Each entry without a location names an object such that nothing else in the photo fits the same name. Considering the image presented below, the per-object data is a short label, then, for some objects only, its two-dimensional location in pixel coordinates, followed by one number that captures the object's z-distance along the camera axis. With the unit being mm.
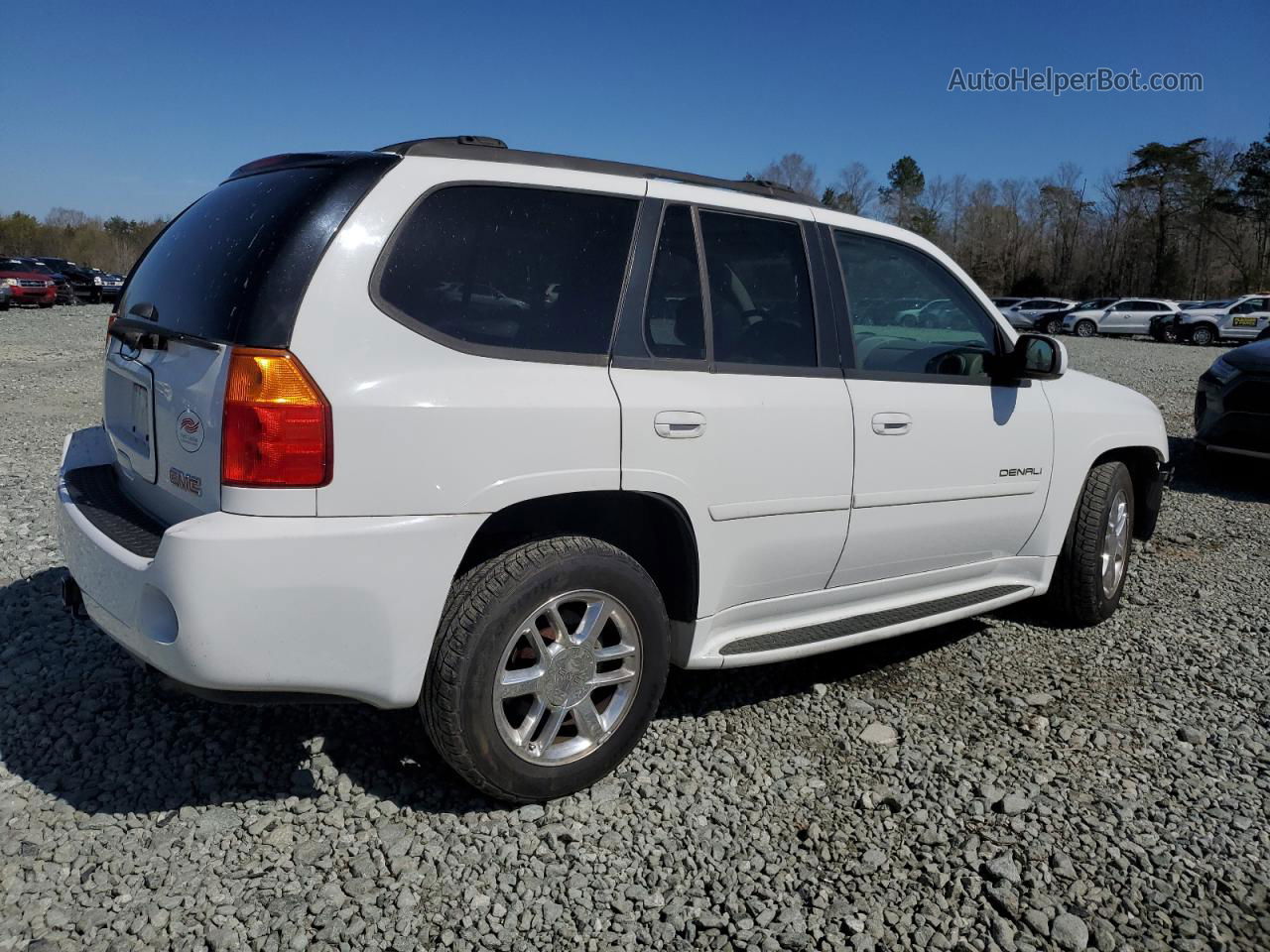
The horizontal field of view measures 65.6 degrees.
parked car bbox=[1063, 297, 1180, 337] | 36438
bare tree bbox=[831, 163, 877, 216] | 68312
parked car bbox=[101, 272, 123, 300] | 38312
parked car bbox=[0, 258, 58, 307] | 30391
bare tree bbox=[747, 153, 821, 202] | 70344
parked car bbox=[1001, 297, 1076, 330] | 40344
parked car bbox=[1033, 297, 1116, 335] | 39281
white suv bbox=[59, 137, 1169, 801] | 2422
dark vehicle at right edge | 7672
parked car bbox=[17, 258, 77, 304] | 32250
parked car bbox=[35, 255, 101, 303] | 37219
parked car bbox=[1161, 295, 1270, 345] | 31562
